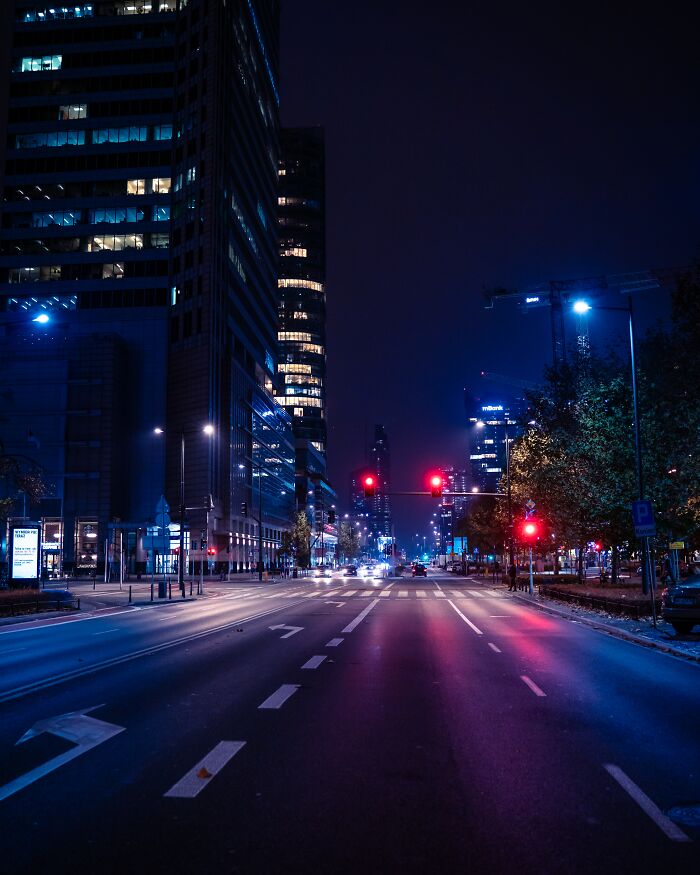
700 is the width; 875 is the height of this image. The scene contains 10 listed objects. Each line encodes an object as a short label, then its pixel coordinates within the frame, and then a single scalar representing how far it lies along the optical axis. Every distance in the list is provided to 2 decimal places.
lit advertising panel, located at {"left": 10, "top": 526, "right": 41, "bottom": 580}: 33.41
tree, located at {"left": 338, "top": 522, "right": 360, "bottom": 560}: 195.12
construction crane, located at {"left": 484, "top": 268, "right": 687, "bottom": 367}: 114.75
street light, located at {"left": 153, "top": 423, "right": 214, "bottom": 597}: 42.35
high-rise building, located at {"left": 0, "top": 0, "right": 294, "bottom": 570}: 89.00
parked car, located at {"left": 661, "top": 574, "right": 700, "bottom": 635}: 17.73
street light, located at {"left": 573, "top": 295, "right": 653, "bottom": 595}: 23.76
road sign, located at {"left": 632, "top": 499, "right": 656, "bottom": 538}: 19.77
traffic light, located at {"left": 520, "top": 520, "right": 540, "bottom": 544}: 37.63
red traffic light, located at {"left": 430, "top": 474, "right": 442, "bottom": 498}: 36.78
